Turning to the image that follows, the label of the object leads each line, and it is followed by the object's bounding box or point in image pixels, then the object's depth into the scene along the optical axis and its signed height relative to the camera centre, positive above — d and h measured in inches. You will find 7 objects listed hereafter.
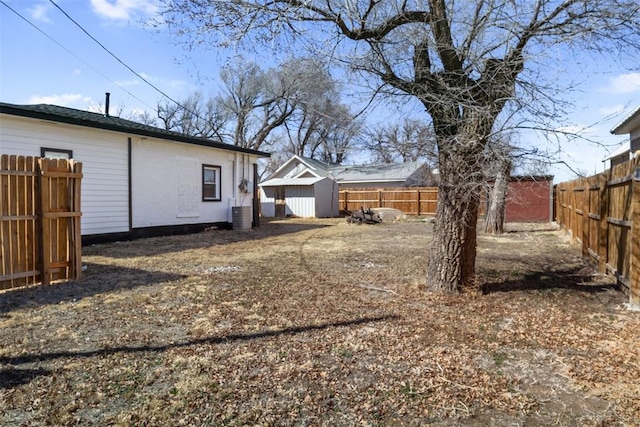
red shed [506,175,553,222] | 684.1 -11.4
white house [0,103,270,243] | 340.8 +37.5
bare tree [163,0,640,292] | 181.0 +71.6
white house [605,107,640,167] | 373.1 +76.7
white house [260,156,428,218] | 888.3 +40.1
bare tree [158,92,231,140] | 1348.4 +289.6
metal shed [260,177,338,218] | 883.4 +12.2
